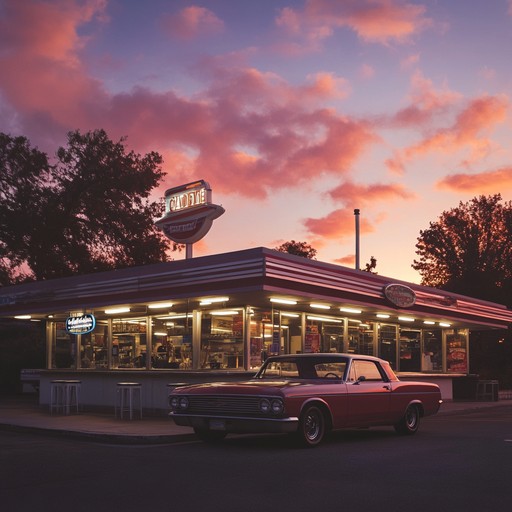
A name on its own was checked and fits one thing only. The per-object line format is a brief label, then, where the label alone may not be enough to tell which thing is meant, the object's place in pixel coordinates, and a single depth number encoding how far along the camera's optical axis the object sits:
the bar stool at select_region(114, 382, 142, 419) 19.64
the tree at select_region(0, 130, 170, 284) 42.31
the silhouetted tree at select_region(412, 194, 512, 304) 63.06
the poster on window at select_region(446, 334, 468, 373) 31.95
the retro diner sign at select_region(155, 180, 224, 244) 23.03
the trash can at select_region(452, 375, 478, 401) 31.78
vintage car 12.81
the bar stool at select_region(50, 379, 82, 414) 21.92
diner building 19.61
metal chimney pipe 34.32
